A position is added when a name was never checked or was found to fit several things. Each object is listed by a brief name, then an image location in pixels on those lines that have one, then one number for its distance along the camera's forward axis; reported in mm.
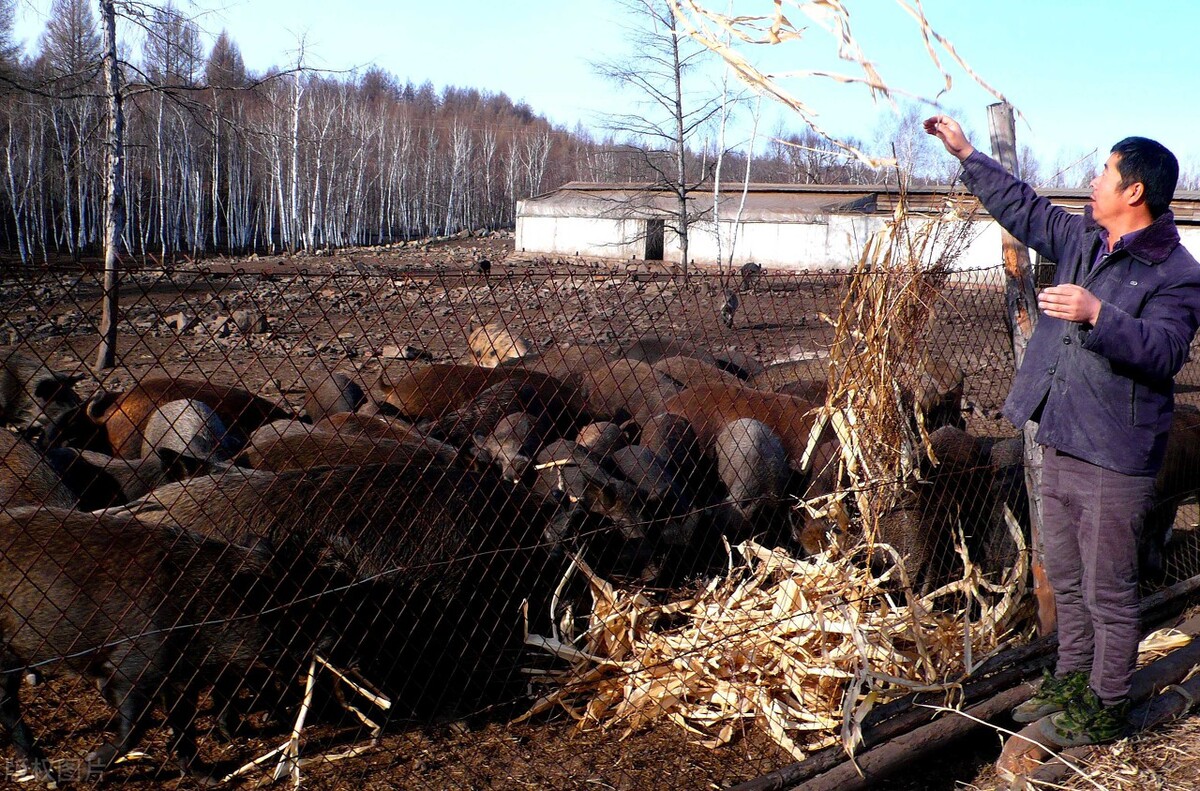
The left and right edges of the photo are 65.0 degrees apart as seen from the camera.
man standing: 3125
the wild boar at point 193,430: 6262
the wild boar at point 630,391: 7488
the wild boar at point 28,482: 4941
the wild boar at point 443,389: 7676
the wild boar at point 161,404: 7102
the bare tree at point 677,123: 23422
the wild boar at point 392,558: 4250
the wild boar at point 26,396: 8094
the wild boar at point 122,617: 3607
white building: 26203
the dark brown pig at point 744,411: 6641
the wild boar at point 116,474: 5129
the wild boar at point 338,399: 8103
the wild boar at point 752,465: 5855
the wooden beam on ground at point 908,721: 3342
